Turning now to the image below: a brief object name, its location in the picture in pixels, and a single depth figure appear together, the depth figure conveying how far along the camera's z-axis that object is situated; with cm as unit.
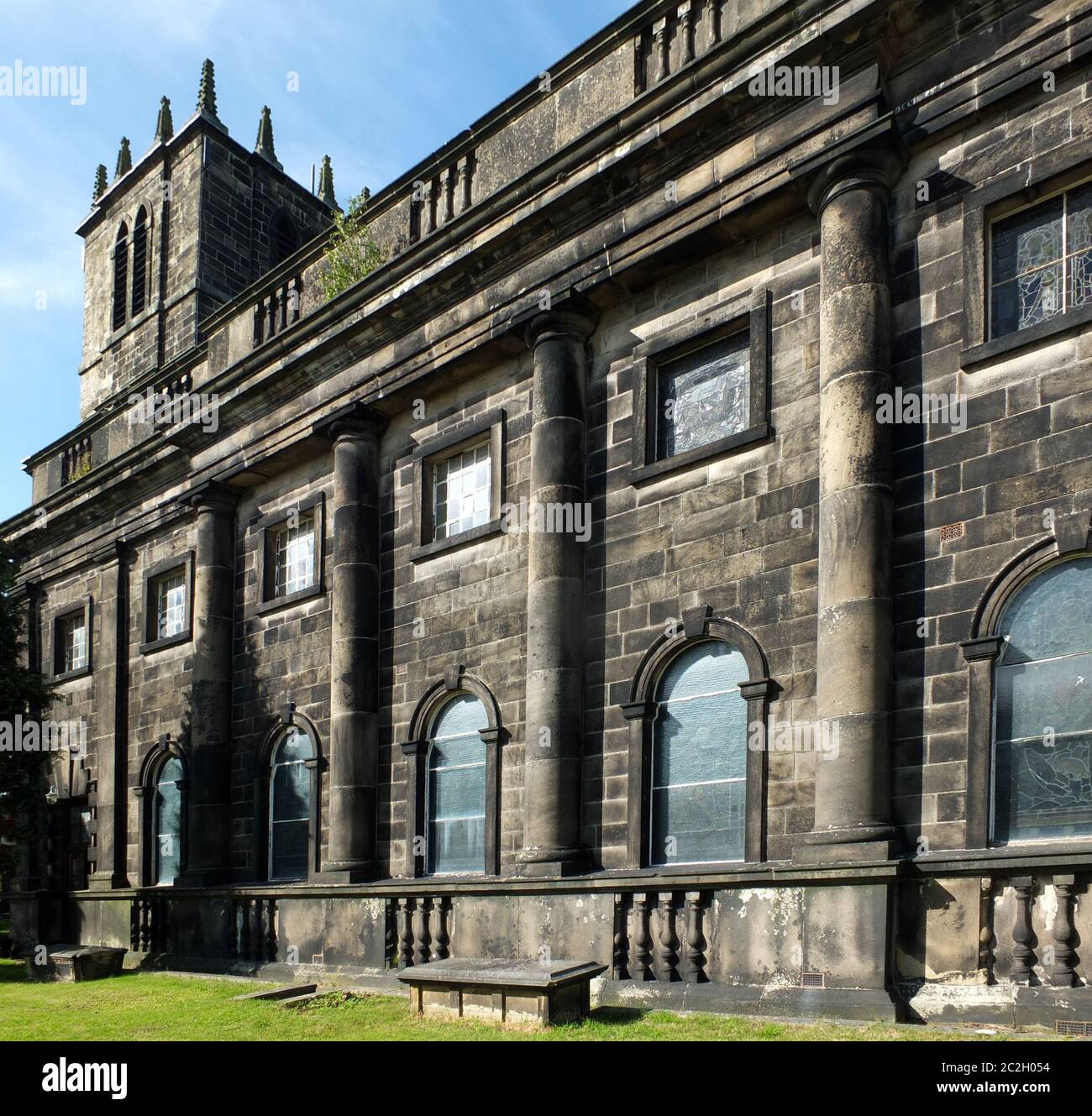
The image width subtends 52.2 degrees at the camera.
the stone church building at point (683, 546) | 923
